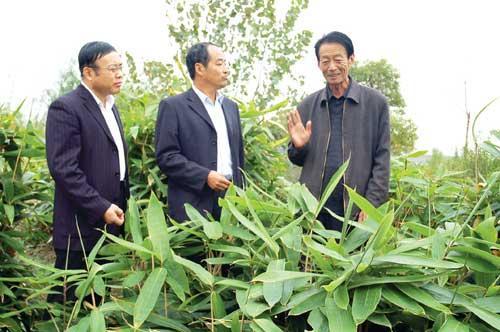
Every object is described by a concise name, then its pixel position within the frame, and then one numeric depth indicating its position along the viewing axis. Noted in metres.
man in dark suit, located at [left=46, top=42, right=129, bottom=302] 2.51
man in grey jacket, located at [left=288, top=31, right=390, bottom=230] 2.93
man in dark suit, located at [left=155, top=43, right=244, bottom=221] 2.85
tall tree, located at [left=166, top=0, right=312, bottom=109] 8.04
